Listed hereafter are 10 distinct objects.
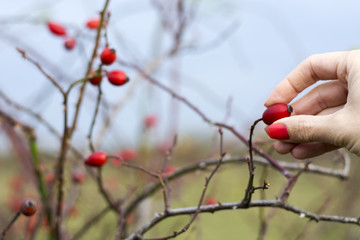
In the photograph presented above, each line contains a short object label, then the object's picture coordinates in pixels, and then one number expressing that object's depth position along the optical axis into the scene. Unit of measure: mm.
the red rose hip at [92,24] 676
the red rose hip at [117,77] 558
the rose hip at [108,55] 542
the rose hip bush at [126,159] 504
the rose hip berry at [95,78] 549
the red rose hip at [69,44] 669
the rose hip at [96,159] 557
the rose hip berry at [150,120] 1003
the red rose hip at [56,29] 677
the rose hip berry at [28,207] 511
